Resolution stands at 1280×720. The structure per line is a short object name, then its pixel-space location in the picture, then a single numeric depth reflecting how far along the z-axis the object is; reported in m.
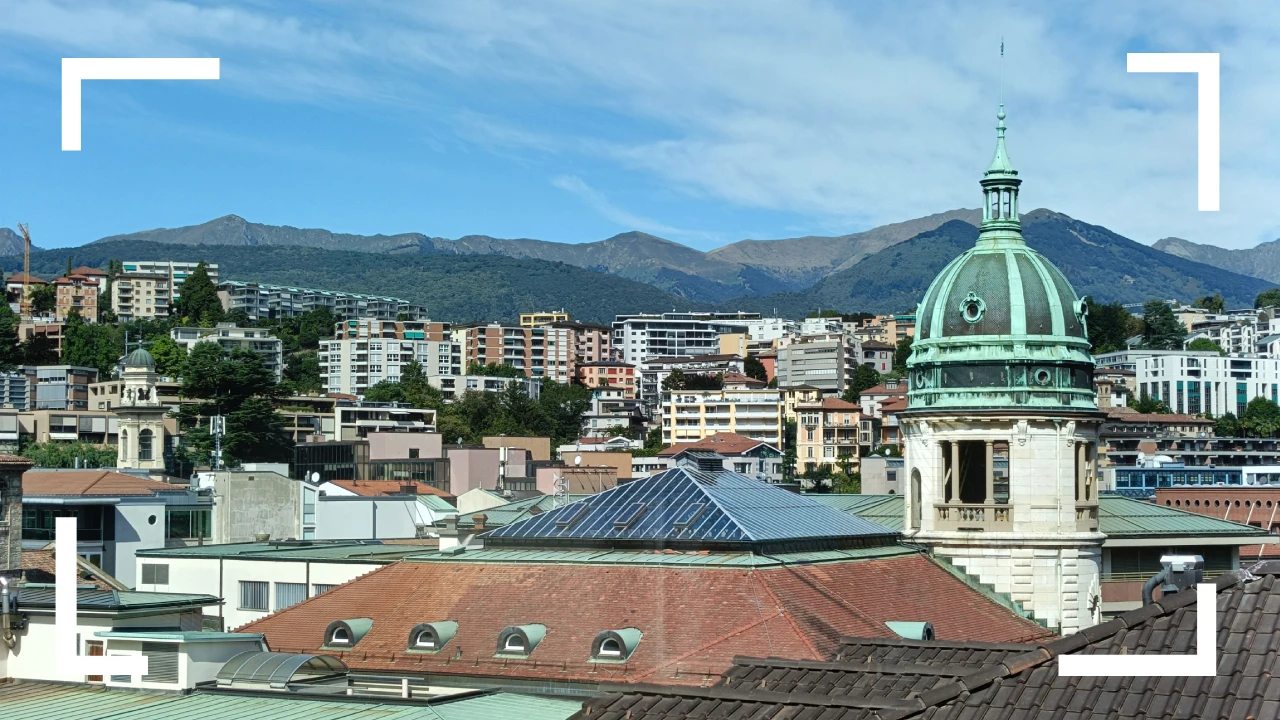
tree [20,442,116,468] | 160.75
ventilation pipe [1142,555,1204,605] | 24.25
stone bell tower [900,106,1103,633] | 59.94
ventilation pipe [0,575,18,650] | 41.28
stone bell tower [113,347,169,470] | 140.12
